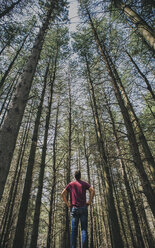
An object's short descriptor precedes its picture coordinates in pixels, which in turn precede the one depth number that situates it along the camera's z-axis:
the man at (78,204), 2.52
